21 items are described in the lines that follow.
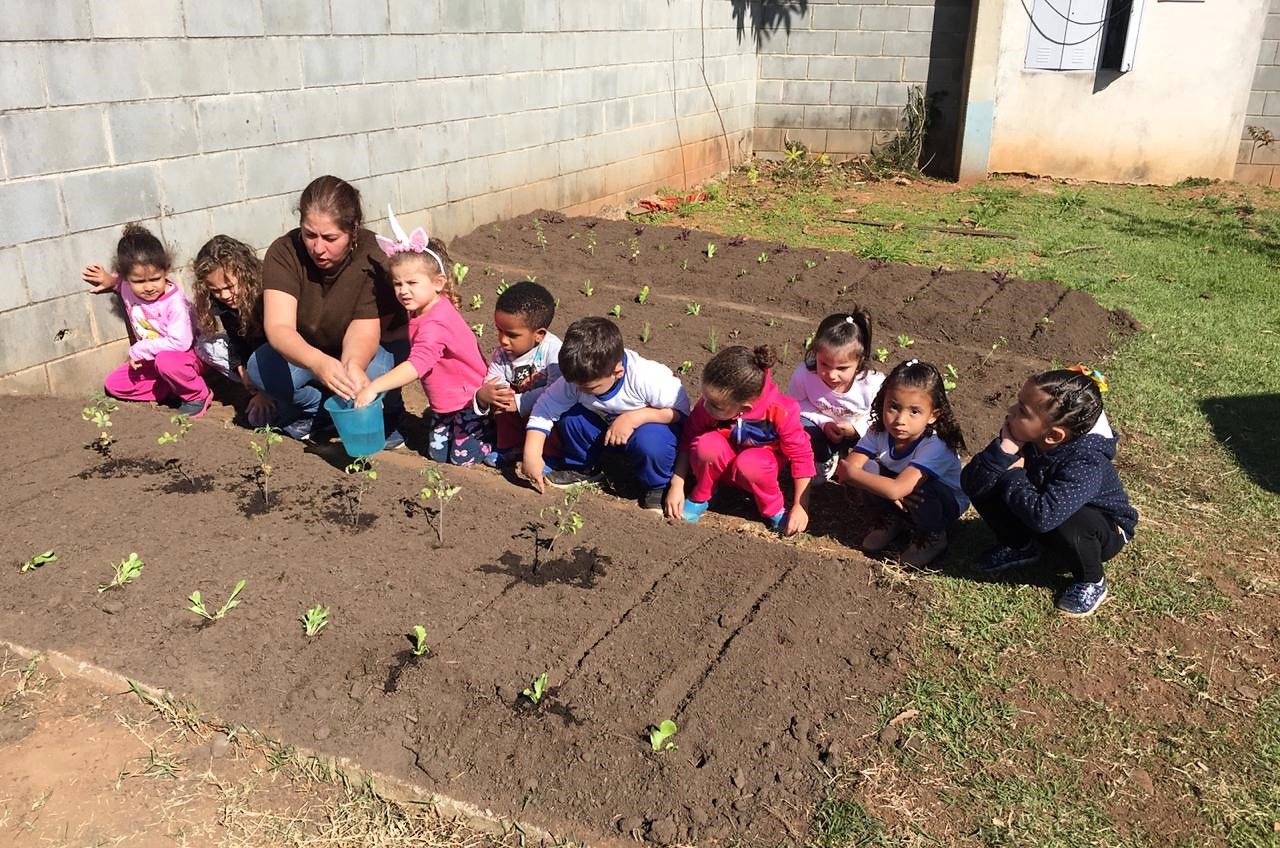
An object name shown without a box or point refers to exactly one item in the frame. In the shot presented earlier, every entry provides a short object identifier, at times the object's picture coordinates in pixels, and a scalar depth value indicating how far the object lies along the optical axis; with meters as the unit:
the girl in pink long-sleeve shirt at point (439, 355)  4.39
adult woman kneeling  4.44
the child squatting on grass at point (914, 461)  3.69
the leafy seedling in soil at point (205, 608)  3.32
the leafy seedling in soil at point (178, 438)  4.26
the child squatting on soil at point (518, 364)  4.31
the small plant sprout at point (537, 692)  2.96
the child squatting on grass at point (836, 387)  4.06
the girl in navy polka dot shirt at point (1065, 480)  3.38
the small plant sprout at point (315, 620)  3.28
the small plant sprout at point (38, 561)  3.54
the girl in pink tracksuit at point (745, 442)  3.80
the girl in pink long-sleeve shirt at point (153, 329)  5.00
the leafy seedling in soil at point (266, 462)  4.08
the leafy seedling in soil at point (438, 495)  3.82
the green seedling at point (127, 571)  3.47
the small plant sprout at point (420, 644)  3.15
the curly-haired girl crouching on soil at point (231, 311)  4.98
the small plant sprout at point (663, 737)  2.83
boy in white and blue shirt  4.03
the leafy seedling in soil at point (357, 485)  4.04
